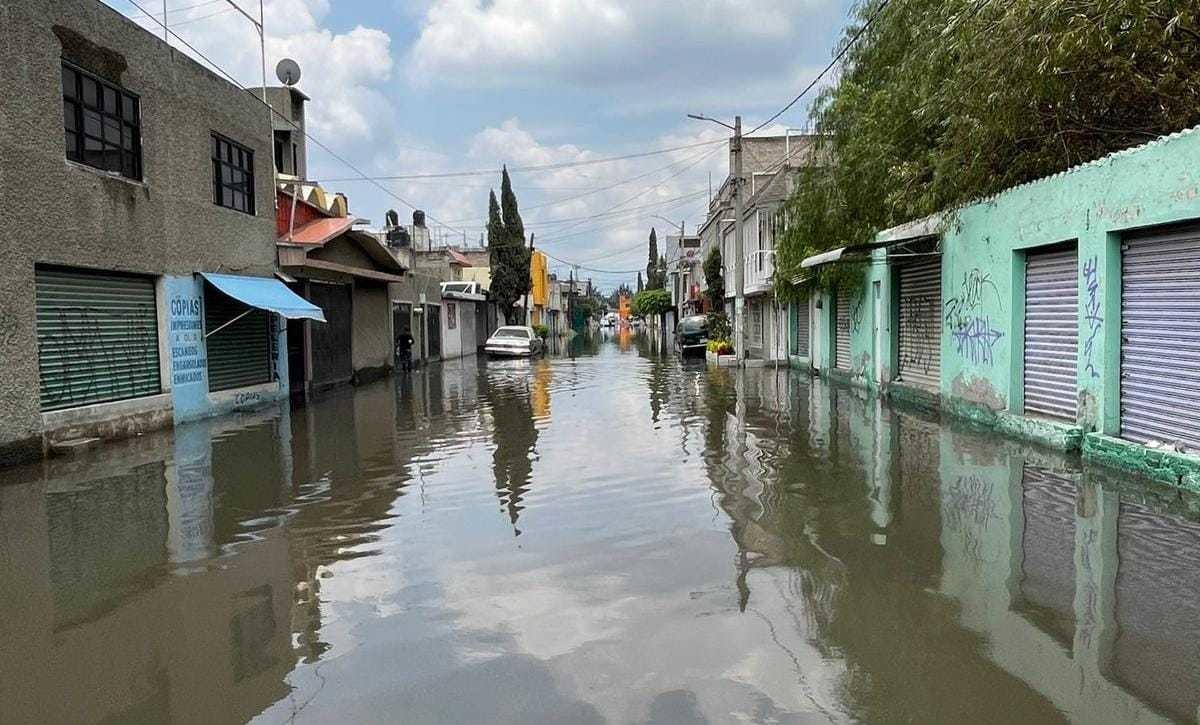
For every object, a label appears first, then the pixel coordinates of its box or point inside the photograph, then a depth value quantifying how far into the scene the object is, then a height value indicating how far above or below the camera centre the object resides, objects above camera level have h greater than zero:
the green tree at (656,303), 76.62 +2.04
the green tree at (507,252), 53.81 +4.72
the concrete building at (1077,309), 8.32 +0.09
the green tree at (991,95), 9.62 +2.94
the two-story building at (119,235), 10.95 +1.58
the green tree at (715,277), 43.78 +2.37
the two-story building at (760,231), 30.27 +3.88
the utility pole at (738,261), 28.27 +2.02
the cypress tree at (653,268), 111.38 +7.40
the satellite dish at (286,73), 23.73 +7.01
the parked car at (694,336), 37.38 -0.47
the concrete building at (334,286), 20.92 +1.28
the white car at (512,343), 37.53 -0.59
